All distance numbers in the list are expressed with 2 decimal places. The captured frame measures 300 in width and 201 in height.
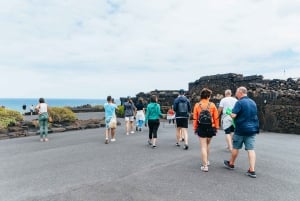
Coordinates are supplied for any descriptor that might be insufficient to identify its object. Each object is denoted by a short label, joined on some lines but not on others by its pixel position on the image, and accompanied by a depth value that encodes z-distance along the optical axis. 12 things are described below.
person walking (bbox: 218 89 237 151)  7.91
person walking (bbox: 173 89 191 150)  8.94
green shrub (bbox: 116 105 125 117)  23.70
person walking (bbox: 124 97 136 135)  12.70
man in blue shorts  5.79
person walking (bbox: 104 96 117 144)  10.39
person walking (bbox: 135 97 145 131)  14.02
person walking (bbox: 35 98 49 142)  10.99
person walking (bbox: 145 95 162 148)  9.23
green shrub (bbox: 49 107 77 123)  16.13
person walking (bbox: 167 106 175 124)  17.30
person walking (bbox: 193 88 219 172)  6.18
